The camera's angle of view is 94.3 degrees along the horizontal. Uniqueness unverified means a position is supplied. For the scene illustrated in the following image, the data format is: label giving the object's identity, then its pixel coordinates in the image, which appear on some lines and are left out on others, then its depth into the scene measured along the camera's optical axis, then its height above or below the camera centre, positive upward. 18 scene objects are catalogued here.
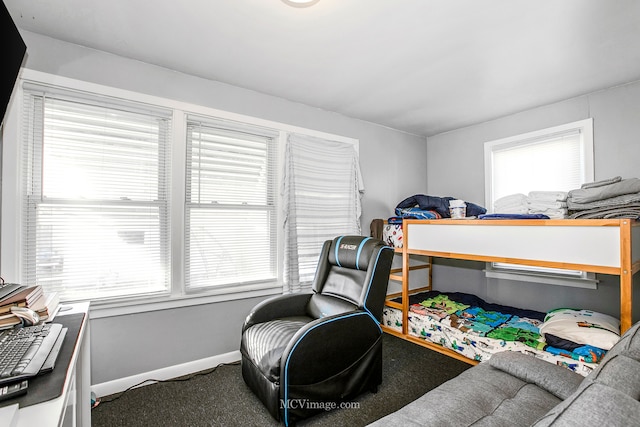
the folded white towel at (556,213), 2.40 +0.03
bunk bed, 1.92 -0.22
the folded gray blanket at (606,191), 2.03 +0.19
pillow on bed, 2.04 -0.82
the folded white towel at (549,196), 2.41 +0.18
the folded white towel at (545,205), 2.41 +0.11
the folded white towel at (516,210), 2.66 +0.07
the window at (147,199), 1.95 +0.15
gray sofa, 0.66 -0.74
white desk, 0.71 -0.49
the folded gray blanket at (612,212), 2.00 +0.03
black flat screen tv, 1.40 +0.84
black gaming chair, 1.71 -0.77
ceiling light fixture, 1.60 +1.17
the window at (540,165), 2.85 +0.56
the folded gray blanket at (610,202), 2.02 +0.10
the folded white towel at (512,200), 2.69 +0.16
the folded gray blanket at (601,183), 2.14 +0.25
